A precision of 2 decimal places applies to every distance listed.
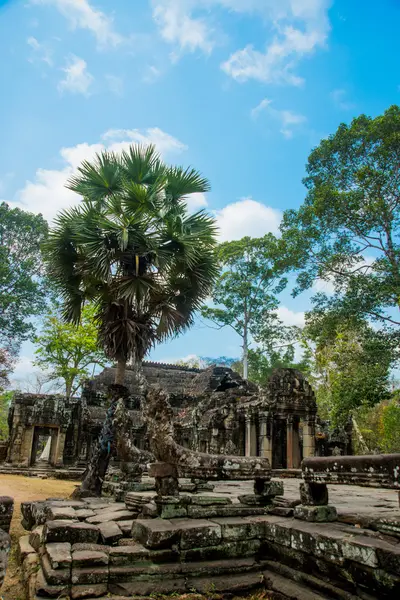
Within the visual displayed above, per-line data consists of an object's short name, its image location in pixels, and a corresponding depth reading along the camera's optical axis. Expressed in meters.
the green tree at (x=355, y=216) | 16.89
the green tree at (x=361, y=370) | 15.63
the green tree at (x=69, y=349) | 27.34
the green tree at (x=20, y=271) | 30.31
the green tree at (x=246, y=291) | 31.36
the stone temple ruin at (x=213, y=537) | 3.61
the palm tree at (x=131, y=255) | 9.78
